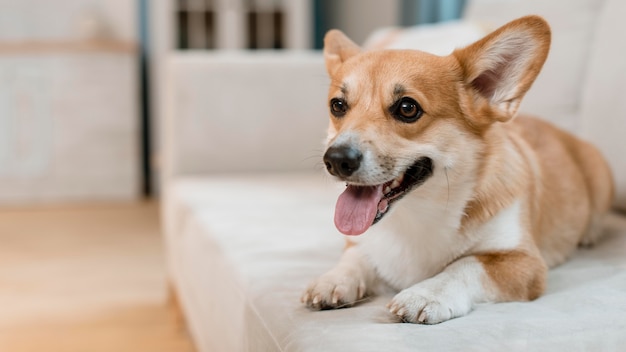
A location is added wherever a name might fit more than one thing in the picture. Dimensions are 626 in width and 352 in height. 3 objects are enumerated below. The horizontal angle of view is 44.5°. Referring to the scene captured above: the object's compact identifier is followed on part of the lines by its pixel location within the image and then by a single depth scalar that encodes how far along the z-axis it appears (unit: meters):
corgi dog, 1.08
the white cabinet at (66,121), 4.16
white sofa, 0.98
